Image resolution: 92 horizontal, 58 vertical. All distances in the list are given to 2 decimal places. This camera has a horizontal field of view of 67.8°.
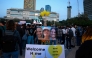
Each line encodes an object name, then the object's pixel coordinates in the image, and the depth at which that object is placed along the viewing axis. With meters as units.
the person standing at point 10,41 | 1.76
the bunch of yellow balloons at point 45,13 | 8.21
